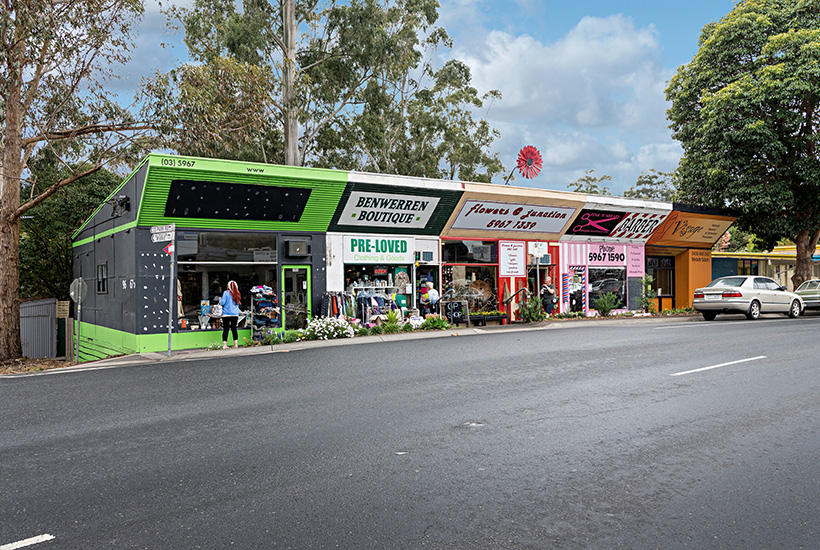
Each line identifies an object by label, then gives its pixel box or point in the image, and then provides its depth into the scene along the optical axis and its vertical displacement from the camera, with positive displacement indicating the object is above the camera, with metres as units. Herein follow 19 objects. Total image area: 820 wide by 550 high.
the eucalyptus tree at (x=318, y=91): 17.16 +8.70
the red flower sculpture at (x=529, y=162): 25.19 +4.90
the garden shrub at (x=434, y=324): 19.89 -1.51
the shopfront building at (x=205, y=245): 16.12 +1.11
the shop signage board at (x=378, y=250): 19.80 +1.01
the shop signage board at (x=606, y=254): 26.16 +0.96
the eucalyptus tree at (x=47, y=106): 16.31 +5.48
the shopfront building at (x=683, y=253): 28.55 +1.07
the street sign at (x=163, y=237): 14.35 +1.14
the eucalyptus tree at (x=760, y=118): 24.47 +6.74
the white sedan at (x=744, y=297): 22.44 -0.92
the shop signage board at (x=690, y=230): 28.16 +2.16
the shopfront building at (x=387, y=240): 19.42 +1.36
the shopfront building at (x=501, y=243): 21.98 +1.34
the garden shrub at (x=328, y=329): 17.31 -1.42
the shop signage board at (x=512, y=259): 23.22 +0.72
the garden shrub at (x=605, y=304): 25.33 -1.20
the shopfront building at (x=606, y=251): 25.23 +1.08
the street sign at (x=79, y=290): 15.80 -0.13
